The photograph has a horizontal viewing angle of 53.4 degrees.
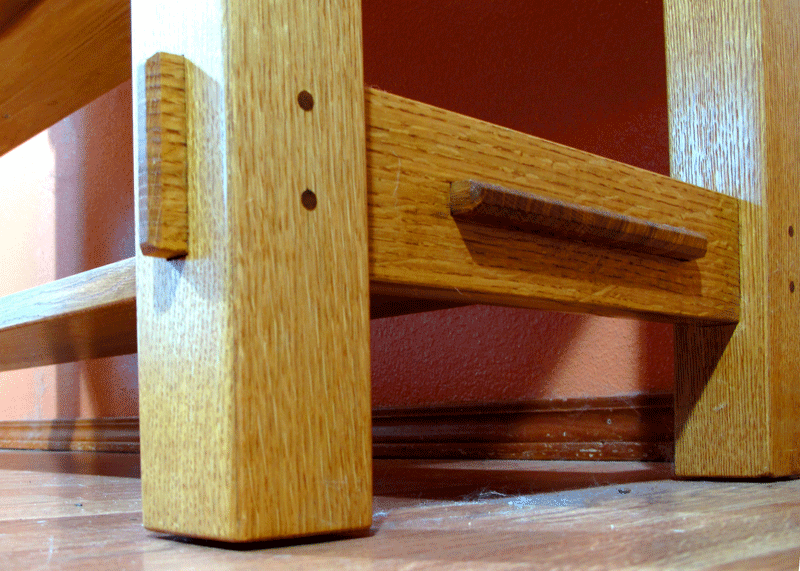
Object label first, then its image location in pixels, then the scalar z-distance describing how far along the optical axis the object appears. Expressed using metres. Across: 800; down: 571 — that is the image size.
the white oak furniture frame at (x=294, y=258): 0.44
